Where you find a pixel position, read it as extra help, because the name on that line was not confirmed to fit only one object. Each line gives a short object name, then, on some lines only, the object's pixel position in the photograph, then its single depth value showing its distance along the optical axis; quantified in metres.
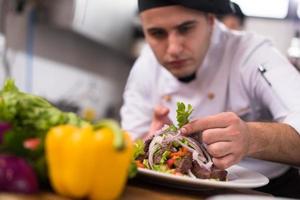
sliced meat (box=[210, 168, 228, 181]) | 0.77
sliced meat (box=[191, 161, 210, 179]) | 0.77
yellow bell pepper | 0.51
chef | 1.20
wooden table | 0.64
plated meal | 0.77
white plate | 0.69
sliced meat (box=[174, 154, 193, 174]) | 0.76
